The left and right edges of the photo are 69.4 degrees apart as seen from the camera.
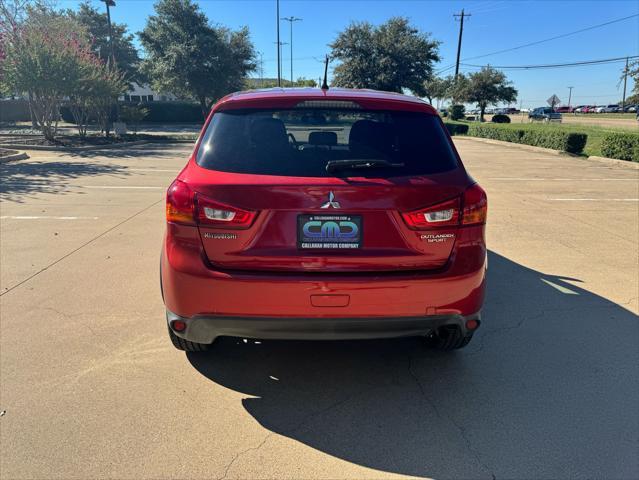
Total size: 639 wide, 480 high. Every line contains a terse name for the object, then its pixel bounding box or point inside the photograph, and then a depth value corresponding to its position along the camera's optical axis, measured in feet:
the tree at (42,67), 56.44
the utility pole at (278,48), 159.12
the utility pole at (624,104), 249.45
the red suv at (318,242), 7.90
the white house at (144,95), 238.89
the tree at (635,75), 106.11
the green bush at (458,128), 115.72
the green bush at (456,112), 161.14
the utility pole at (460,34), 161.84
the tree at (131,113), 86.79
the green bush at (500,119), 158.40
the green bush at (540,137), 63.10
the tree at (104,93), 67.77
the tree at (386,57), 147.33
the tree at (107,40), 177.68
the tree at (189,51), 131.85
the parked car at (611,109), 289.21
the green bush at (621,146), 51.57
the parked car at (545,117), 159.54
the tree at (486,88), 154.30
